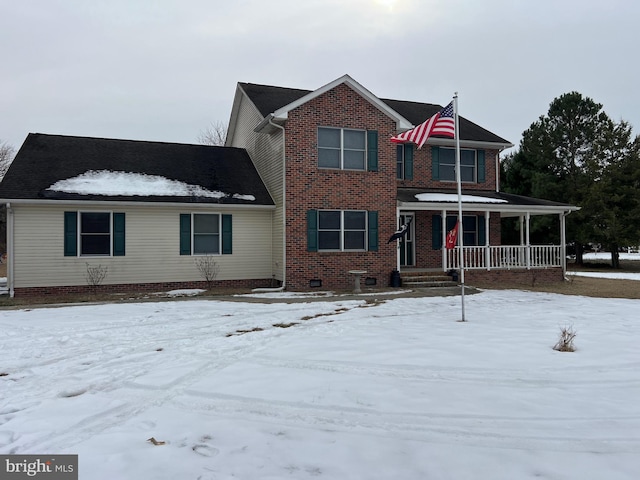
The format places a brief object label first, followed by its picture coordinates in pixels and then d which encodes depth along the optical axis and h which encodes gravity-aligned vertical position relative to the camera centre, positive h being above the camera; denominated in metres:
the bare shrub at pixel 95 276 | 13.60 -0.80
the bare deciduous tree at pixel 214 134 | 41.03 +10.86
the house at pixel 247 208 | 13.38 +1.32
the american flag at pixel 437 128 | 9.95 +2.68
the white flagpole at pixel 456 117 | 9.50 +2.79
